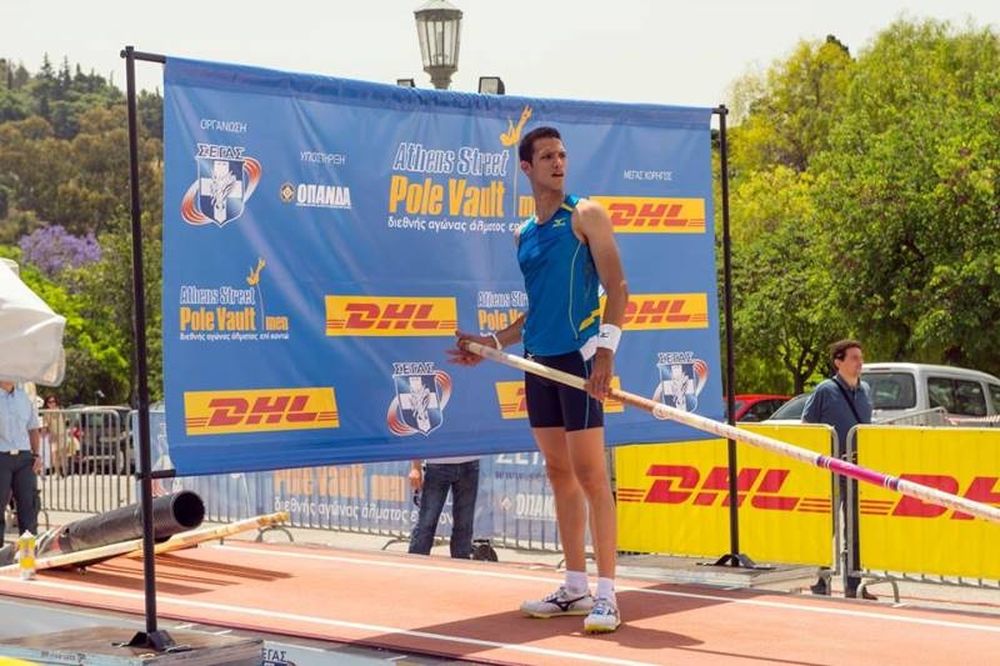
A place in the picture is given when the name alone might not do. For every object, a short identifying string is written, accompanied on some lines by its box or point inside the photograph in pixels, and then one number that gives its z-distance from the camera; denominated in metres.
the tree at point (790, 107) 76.88
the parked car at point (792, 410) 24.38
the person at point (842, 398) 13.36
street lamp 15.21
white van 24.64
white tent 9.59
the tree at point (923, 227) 34.31
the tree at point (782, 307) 40.94
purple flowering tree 100.12
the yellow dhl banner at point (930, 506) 12.66
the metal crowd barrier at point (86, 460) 21.03
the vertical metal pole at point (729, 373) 9.95
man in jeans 12.35
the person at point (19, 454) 15.16
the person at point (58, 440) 21.75
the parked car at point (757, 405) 29.97
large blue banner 8.09
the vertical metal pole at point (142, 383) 7.32
